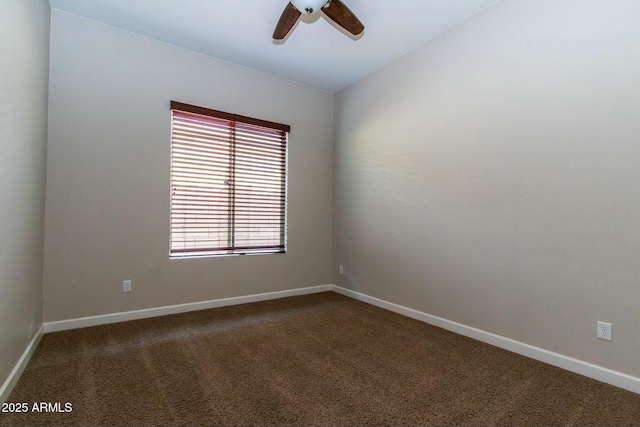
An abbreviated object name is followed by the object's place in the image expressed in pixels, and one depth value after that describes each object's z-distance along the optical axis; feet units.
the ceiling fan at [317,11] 6.98
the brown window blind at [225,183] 10.65
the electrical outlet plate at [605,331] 6.28
